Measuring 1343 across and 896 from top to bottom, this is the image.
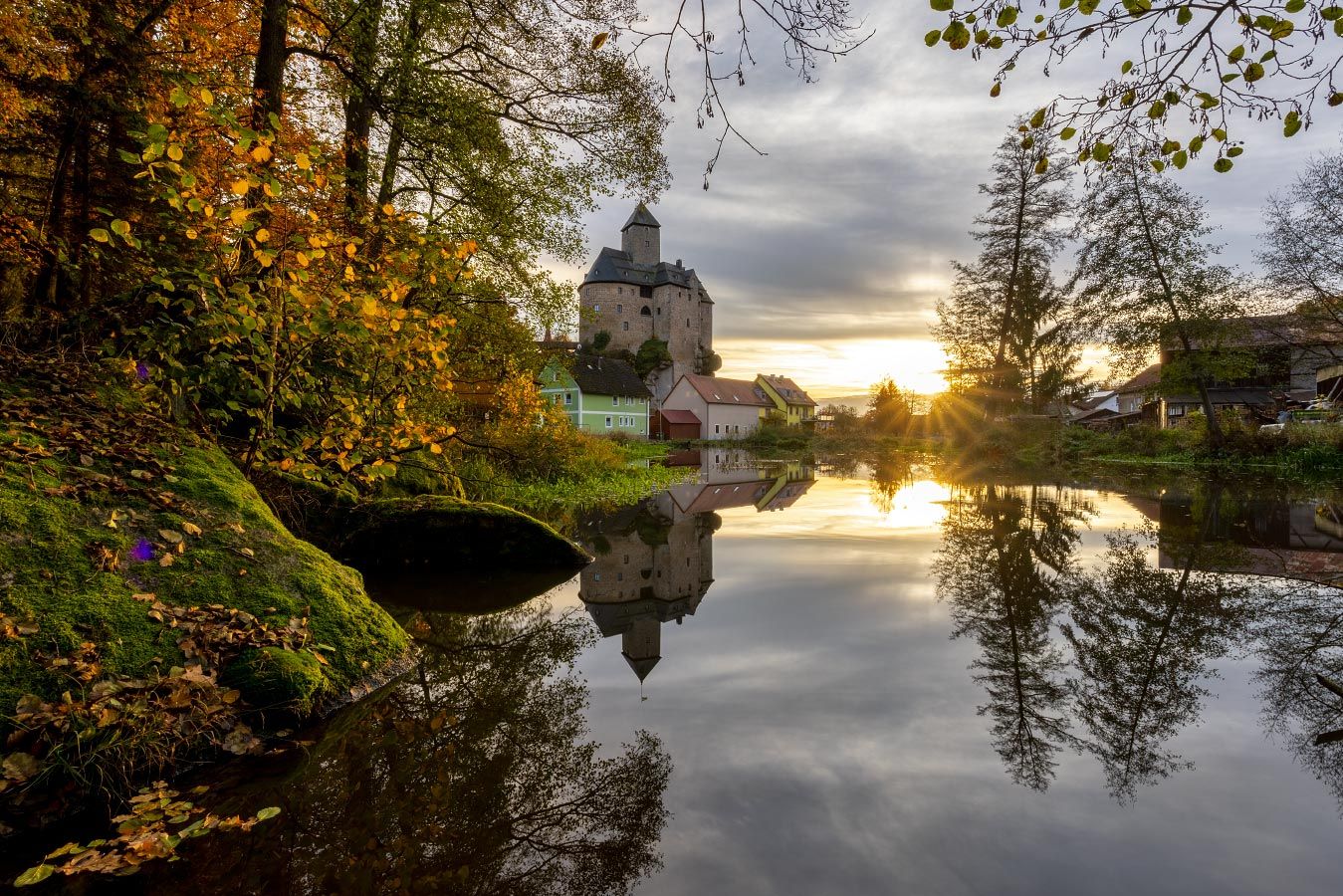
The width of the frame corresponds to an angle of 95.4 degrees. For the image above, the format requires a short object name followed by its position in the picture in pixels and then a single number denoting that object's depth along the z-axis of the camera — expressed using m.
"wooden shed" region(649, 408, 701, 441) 60.19
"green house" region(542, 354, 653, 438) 50.06
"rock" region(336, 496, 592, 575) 6.68
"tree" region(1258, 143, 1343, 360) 19.94
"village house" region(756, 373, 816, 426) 77.50
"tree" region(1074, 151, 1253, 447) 24.17
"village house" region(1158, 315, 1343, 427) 21.91
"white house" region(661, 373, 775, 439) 62.19
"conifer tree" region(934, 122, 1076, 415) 29.41
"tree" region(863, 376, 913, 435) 55.09
